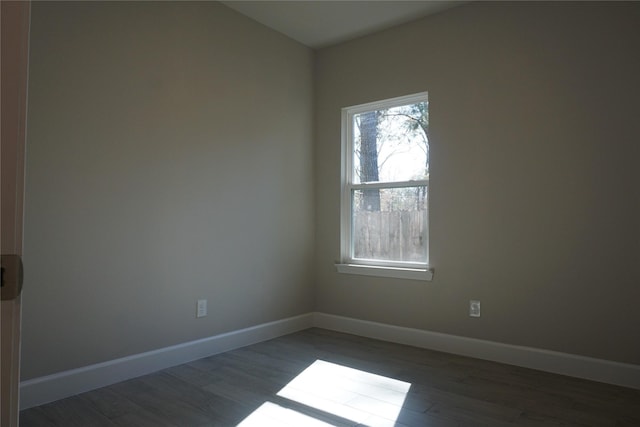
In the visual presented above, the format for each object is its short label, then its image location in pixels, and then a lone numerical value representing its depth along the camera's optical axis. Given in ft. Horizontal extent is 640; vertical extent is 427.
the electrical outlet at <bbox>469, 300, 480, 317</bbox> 11.27
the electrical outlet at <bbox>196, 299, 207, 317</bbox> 10.94
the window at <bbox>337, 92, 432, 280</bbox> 12.59
